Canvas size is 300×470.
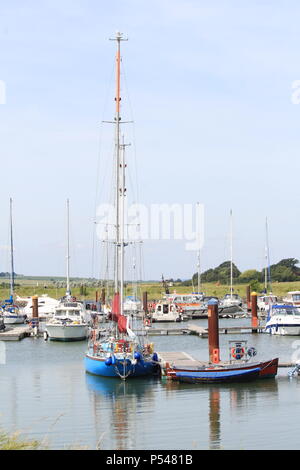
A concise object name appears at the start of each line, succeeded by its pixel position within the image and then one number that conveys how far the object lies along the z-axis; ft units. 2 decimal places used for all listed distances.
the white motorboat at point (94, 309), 221.87
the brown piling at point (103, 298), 264.93
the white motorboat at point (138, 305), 231.18
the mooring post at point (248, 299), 303.29
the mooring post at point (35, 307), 245.73
